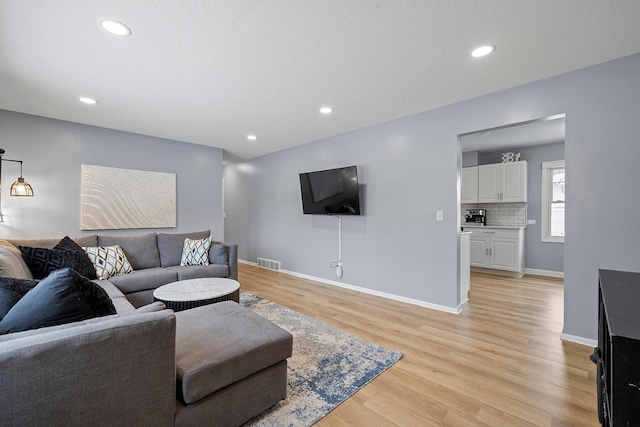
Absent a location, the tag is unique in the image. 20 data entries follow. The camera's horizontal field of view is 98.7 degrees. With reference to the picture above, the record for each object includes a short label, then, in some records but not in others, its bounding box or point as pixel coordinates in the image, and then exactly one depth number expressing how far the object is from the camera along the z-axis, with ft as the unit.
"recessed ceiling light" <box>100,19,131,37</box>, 5.97
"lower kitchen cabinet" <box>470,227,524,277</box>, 16.49
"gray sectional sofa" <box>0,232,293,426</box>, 3.04
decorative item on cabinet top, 17.63
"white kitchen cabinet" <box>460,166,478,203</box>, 18.62
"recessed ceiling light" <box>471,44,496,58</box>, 6.93
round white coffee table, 7.91
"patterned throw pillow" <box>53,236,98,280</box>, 9.14
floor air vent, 18.54
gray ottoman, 4.34
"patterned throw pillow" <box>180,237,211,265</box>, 12.46
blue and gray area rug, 5.34
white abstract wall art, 13.03
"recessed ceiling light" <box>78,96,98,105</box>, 9.84
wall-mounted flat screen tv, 13.28
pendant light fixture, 10.09
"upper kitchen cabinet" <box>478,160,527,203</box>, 16.97
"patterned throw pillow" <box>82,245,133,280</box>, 10.00
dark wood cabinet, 2.43
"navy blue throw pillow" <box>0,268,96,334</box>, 3.95
